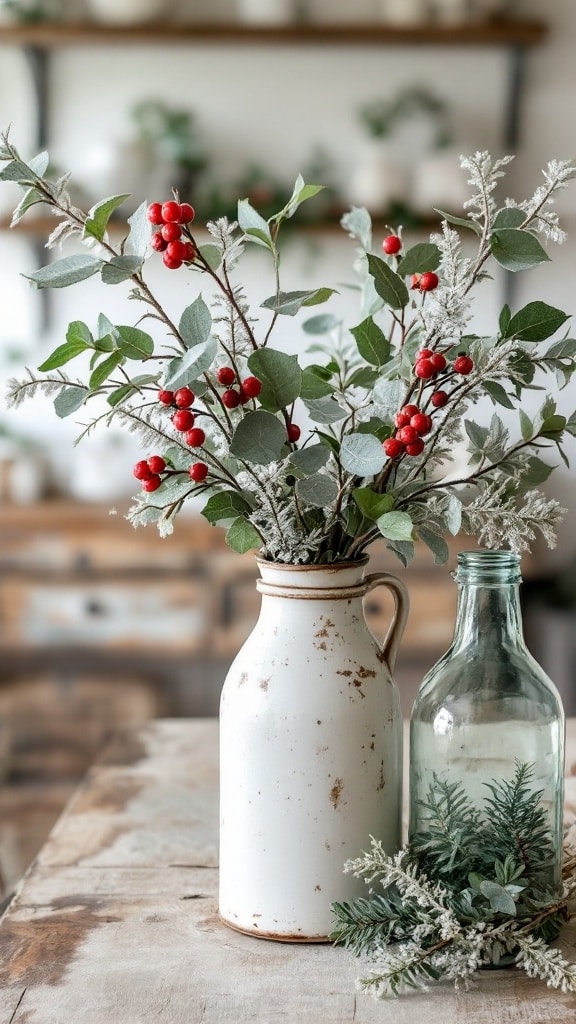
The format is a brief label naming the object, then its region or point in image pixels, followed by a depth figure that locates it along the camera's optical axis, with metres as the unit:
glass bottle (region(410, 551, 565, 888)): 0.76
